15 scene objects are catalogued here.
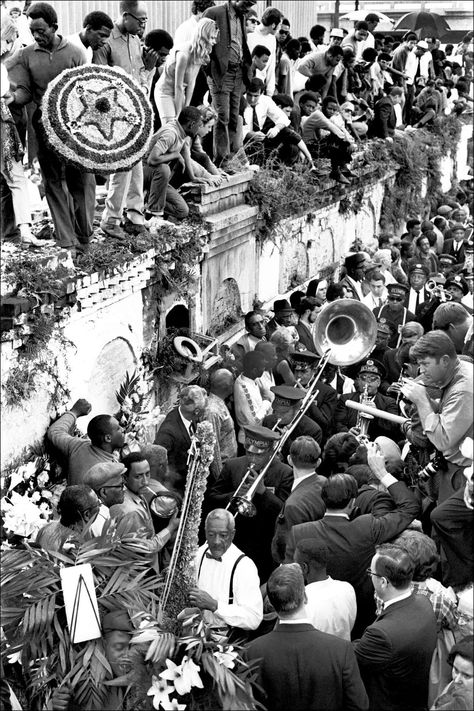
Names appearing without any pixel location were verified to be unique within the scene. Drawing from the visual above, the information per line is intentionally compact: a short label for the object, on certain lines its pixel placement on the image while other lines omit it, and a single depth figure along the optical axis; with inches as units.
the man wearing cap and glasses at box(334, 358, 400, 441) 343.3
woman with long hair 382.9
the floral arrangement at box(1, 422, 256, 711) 187.9
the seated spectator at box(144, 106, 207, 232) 374.9
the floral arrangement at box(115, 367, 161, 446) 339.6
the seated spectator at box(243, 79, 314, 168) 507.2
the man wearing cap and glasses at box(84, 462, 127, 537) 251.1
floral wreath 299.1
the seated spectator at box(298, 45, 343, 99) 590.9
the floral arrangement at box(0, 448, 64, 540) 250.8
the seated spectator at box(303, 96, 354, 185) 560.1
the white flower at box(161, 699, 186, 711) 184.5
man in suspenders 222.2
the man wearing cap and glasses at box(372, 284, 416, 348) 433.1
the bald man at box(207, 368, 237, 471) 325.7
